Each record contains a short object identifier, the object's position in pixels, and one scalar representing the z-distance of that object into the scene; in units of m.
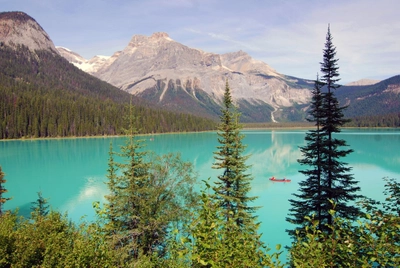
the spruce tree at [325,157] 18.30
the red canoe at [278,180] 49.39
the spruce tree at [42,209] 21.59
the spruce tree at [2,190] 22.02
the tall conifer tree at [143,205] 17.22
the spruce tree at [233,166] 20.02
